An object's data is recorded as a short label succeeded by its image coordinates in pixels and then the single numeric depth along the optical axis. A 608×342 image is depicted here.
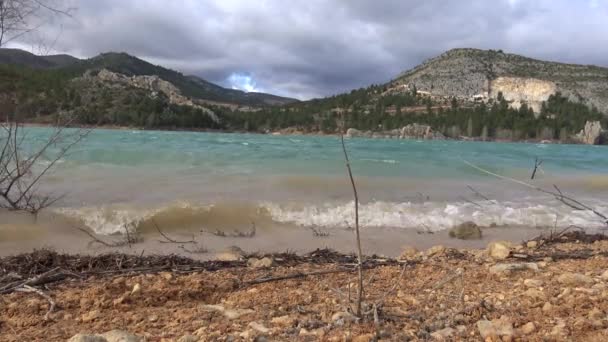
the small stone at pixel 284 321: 2.90
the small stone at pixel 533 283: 3.70
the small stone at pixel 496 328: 2.67
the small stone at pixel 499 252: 5.29
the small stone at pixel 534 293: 3.34
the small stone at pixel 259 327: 2.76
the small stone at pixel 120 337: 2.58
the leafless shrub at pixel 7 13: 3.72
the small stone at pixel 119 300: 3.43
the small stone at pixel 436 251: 6.13
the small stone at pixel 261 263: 4.91
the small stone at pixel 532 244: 6.76
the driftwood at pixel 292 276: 4.06
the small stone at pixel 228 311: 3.11
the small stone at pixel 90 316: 3.12
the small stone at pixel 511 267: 4.27
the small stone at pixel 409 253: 5.63
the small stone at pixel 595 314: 2.85
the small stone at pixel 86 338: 2.46
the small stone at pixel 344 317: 2.84
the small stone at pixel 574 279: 3.75
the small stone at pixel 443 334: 2.65
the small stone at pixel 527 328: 2.70
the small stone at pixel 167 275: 4.19
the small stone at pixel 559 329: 2.66
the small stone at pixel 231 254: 5.76
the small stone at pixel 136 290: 3.67
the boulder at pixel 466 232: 8.35
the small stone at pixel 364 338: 2.59
